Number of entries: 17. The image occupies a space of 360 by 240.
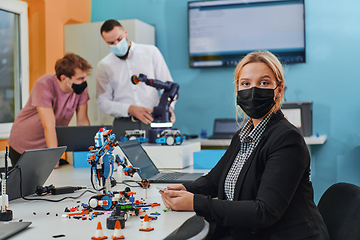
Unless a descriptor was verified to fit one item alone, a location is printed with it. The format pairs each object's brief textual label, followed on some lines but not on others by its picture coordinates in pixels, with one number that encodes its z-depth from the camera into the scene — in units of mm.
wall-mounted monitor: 3867
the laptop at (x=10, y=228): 1012
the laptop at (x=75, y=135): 2309
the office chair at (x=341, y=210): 1146
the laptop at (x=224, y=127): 3840
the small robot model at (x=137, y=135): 2355
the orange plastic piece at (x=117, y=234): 1012
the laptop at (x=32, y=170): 1492
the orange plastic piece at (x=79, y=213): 1273
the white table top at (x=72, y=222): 1058
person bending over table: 2695
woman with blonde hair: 1101
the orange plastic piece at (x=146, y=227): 1090
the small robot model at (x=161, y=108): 2496
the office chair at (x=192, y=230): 1056
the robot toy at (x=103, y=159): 1434
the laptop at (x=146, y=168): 1815
